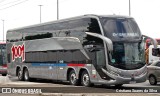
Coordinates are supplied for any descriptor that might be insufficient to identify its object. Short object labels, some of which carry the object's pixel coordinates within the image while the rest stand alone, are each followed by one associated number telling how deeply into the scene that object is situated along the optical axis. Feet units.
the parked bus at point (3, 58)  139.95
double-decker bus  69.41
